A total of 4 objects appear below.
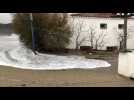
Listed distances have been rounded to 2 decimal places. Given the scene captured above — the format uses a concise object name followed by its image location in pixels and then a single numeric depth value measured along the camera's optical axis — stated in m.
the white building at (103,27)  14.96
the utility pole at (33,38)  14.92
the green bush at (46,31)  14.92
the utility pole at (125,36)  13.83
